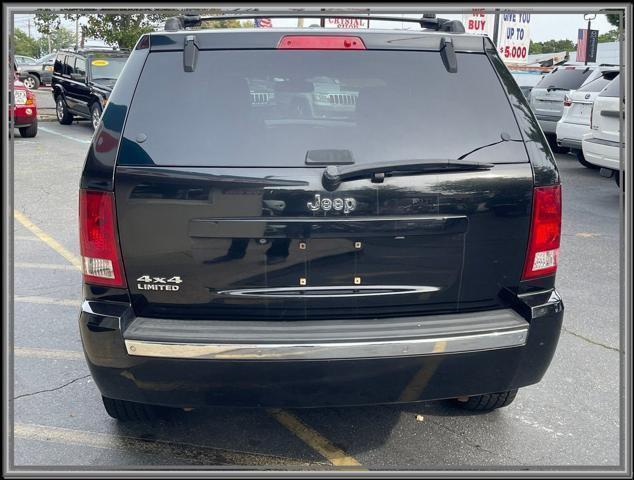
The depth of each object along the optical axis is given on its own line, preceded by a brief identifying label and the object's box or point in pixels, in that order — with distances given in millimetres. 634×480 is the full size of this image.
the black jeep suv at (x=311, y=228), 2863
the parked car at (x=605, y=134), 9141
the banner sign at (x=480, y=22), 19188
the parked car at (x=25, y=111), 15539
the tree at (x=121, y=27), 22172
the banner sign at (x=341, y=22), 16459
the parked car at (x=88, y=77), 16859
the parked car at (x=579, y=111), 11875
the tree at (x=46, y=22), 23655
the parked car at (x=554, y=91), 14398
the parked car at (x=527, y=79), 17672
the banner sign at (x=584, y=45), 20302
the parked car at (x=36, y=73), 32781
